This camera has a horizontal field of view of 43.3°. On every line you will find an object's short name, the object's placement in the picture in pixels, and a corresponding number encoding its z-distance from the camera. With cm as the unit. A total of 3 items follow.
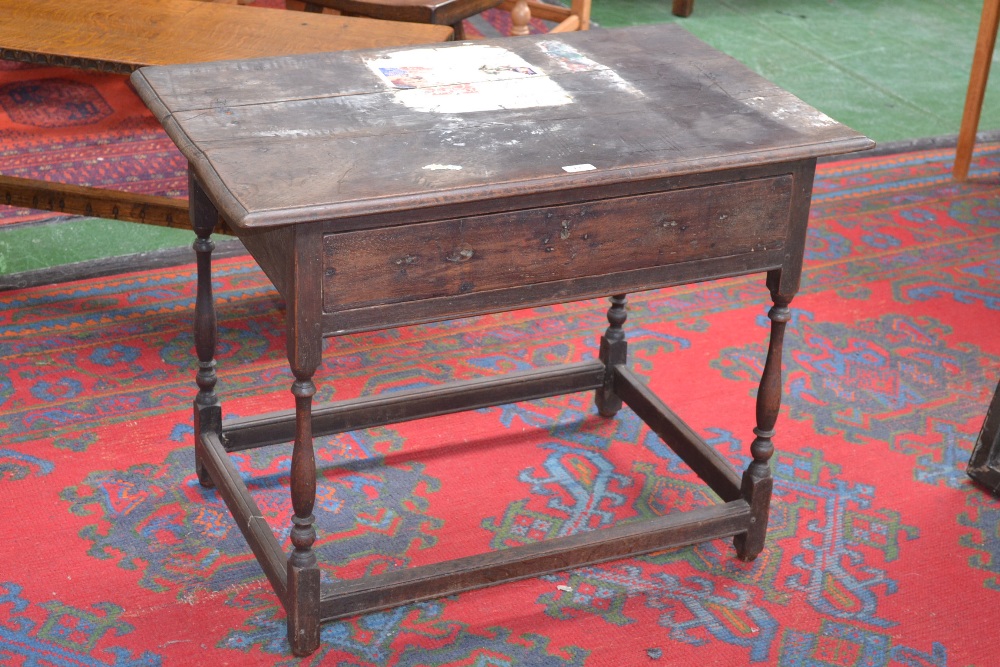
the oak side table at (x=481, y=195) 218
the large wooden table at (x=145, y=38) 334
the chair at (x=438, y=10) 434
